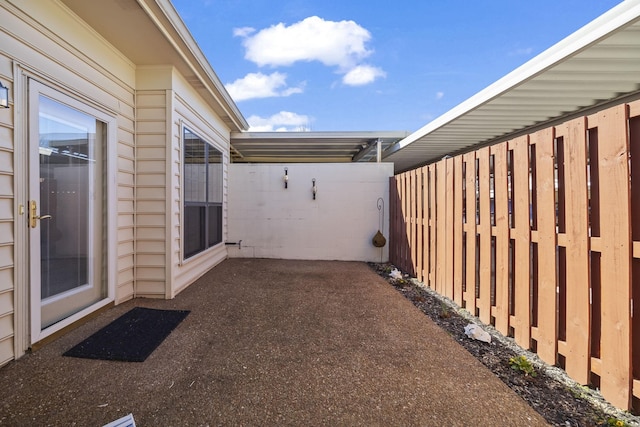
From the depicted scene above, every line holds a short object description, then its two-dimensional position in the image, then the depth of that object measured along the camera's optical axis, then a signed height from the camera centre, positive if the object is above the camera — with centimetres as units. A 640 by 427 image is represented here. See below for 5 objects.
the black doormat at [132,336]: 218 -104
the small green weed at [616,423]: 143 -107
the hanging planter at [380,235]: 580 -40
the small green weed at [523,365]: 193 -107
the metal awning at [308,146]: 632 +185
